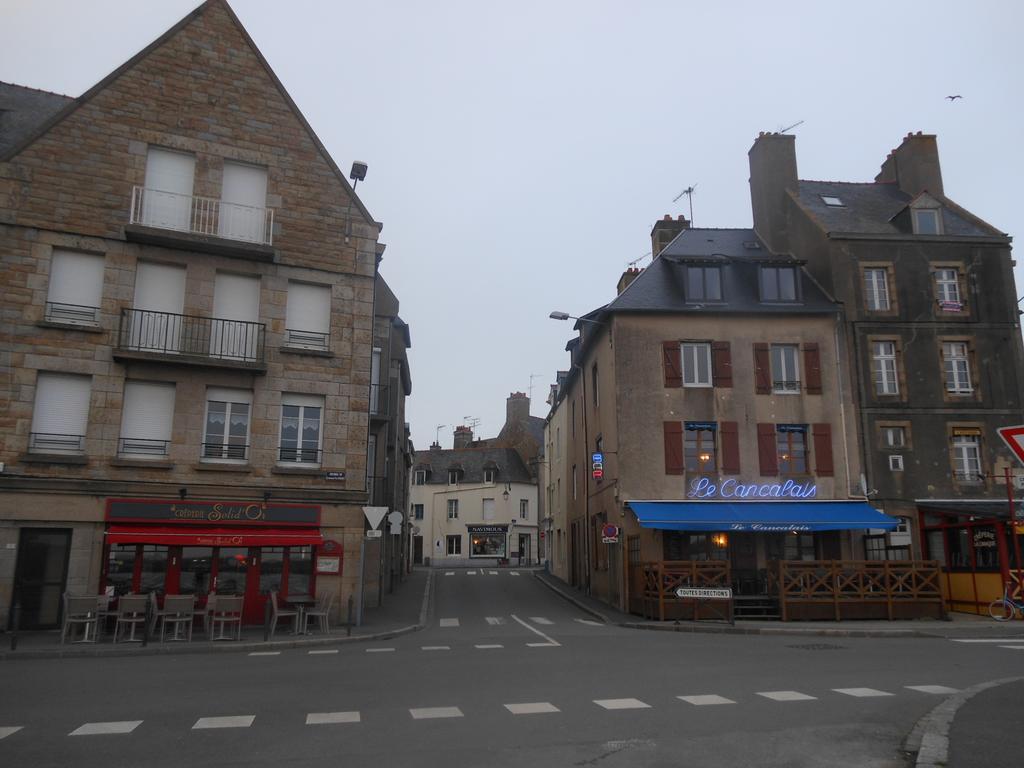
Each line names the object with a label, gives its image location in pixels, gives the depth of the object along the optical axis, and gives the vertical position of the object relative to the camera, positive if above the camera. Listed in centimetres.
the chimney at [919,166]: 2920 +1310
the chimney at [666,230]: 3183 +1179
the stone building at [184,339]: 1797 +466
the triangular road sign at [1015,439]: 748 +96
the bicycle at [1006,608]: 1973 -137
